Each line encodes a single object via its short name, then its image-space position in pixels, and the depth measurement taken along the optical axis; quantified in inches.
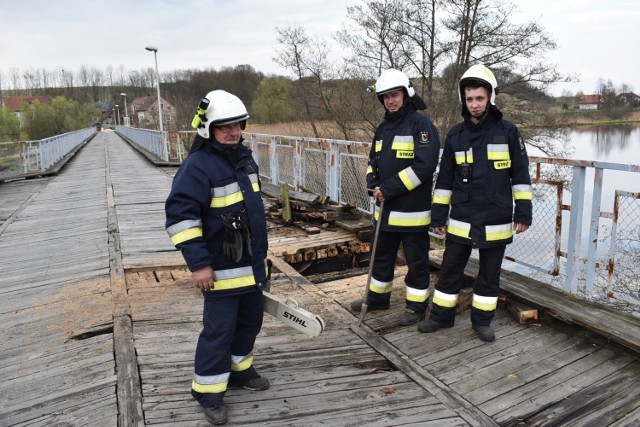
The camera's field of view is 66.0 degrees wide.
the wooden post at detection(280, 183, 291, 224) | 293.6
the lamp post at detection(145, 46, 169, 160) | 997.8
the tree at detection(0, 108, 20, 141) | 2460.6
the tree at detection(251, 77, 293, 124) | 961.1
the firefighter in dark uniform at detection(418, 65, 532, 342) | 133.4
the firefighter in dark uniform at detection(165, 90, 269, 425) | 99.7
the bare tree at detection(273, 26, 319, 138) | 856.3
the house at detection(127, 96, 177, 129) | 4195.9
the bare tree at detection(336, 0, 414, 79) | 697.6
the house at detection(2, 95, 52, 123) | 4640.3
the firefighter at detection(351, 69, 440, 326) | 142.8
